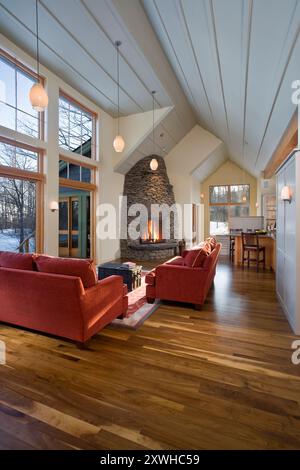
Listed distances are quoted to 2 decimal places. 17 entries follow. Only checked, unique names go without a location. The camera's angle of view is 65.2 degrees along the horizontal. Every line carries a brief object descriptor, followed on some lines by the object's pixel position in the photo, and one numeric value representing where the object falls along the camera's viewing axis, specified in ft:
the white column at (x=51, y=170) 17.15
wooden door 23.50
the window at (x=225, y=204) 37.42
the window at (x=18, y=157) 14.53
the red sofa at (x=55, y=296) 7.73
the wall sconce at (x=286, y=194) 9.81
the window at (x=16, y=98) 14.33
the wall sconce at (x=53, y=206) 17.38
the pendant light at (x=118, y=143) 15.06
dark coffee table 13.73
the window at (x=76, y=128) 18.97
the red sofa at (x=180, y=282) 11.26
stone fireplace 26.00
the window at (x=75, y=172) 19.54
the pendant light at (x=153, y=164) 20.26
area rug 9.75
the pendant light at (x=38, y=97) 9.37
